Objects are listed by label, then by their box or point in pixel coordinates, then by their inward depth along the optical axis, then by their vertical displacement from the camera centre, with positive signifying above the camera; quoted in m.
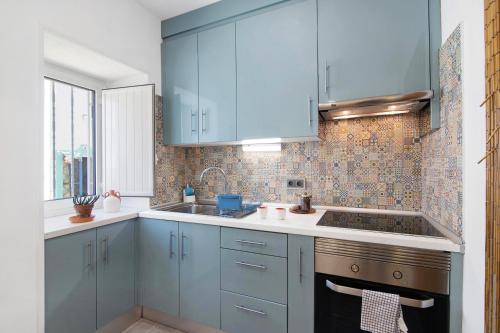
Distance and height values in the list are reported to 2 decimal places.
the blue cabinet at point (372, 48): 1.39 +0.70
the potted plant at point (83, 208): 1.66 -0.28
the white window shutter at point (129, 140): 2.05 +0.22
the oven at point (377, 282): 1.13 -0.57
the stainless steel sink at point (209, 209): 1.83 -0.36
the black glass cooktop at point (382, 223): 1.32 -0.34
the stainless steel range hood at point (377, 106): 1.34 +0.36
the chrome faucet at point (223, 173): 2.20 -0.06
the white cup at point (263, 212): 1.66 -0.31
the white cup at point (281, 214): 1.60 -0.31
